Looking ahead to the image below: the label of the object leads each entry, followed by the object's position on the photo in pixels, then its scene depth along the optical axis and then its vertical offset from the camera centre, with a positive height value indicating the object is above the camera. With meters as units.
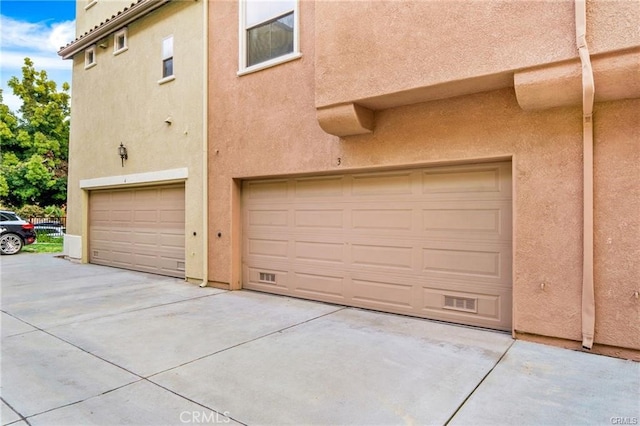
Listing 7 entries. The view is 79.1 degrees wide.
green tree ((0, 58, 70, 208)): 19.36 +3.86
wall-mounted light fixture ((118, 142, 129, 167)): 9.57 +1.54
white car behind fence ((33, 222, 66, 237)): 17.94 -0.71
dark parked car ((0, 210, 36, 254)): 12.80 -0.65
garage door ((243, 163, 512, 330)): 4.95 -0.38
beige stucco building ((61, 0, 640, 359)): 3.94 +0.83
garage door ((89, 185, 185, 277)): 8.72 -0.37
